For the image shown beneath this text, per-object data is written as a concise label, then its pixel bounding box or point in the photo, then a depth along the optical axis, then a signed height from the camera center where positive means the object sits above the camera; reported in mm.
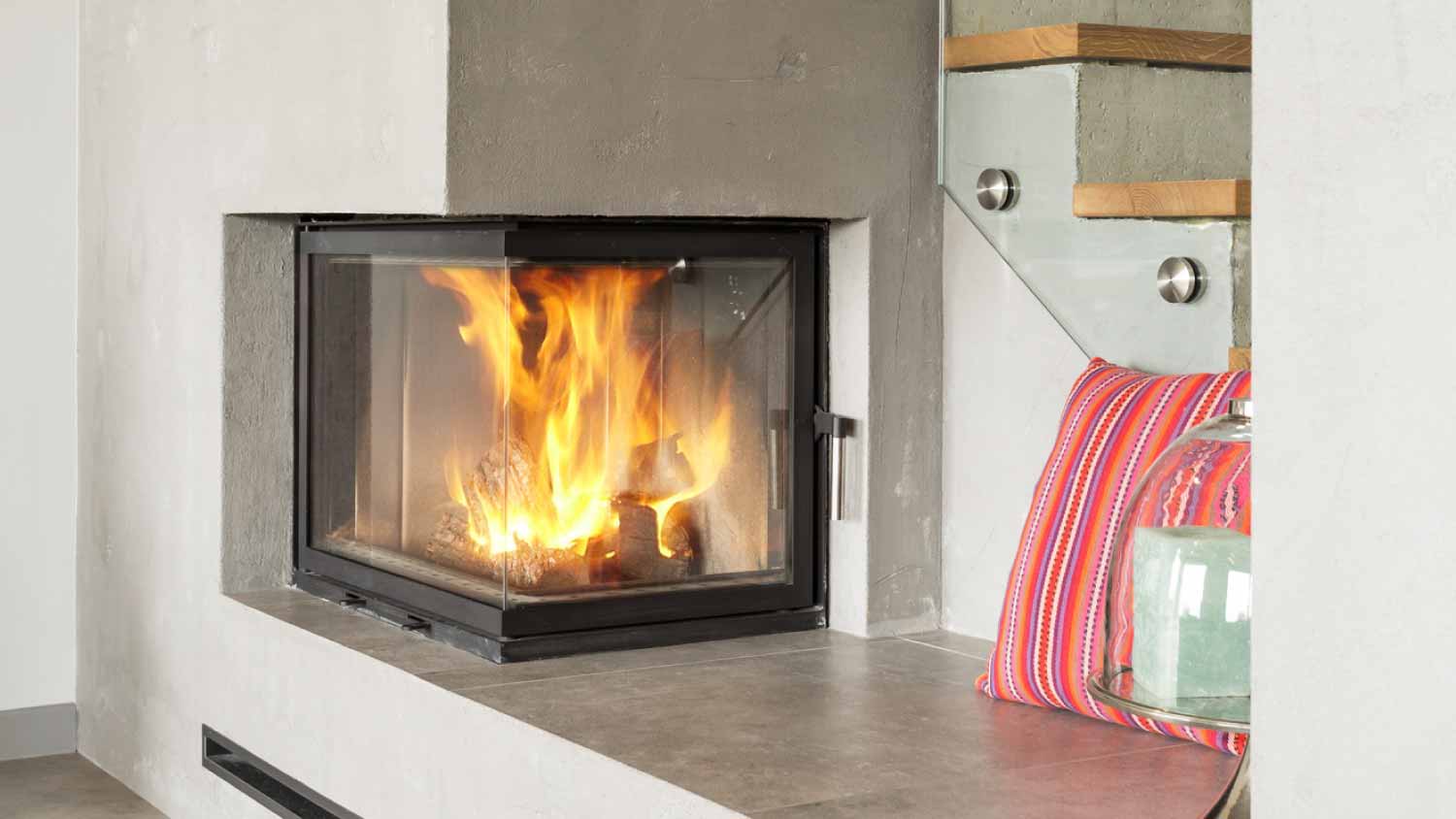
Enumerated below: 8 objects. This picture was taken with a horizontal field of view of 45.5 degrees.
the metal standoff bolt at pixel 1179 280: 2658 +192
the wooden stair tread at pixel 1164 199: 2436 +302
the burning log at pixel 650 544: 3023 -248
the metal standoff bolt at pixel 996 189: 2977 +373
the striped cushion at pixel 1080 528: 2486 -182
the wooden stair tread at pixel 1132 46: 2684 +564
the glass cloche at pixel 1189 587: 1709 -186
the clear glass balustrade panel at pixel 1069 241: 2662 +263
